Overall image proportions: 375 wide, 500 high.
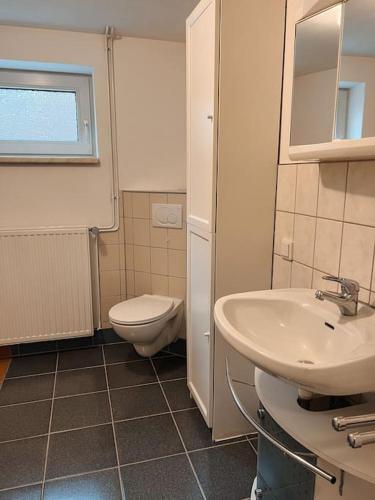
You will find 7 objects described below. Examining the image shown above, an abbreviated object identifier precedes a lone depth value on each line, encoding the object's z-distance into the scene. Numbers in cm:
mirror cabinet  105
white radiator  243
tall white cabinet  148
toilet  227
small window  252
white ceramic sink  80
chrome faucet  110
